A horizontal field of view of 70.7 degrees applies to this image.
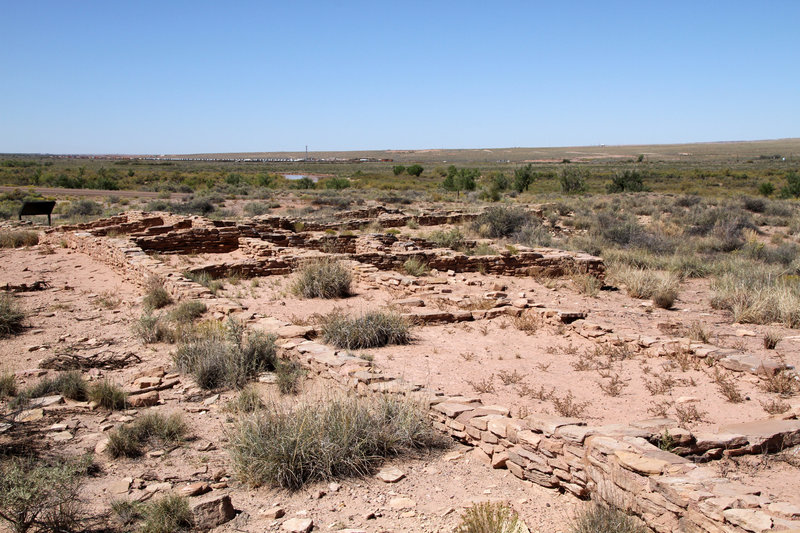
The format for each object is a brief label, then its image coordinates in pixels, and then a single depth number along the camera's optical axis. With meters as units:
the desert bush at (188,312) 8.37
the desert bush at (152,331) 7.64
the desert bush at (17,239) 16.05
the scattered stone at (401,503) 3.82
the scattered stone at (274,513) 3.67
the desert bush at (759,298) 8.82
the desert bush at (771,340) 7.49
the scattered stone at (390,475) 4.18
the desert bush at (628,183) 37.78
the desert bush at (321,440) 4.10
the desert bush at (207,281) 10.46
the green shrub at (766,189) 35.22
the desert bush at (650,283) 10.49
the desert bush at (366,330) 7.34
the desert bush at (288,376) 5.86
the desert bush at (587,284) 11.34
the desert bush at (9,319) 7.90
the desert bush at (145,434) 4.50
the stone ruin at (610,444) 3.27
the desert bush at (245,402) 5.36
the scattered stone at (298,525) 3.51
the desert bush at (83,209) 24.42
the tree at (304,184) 42.75
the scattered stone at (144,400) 5.54
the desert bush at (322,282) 10.41
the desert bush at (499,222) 19.33
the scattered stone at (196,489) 3.91
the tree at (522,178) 41.06
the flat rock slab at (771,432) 4.21
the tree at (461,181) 40.03
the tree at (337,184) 42.06
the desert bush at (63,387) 5.66
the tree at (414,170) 63.97
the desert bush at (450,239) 16.22
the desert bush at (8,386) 5.61
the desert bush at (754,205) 26.00
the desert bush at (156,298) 9.60
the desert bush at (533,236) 16.66
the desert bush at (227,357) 6.07
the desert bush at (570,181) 38.19
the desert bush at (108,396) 5.46
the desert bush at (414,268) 12.67
